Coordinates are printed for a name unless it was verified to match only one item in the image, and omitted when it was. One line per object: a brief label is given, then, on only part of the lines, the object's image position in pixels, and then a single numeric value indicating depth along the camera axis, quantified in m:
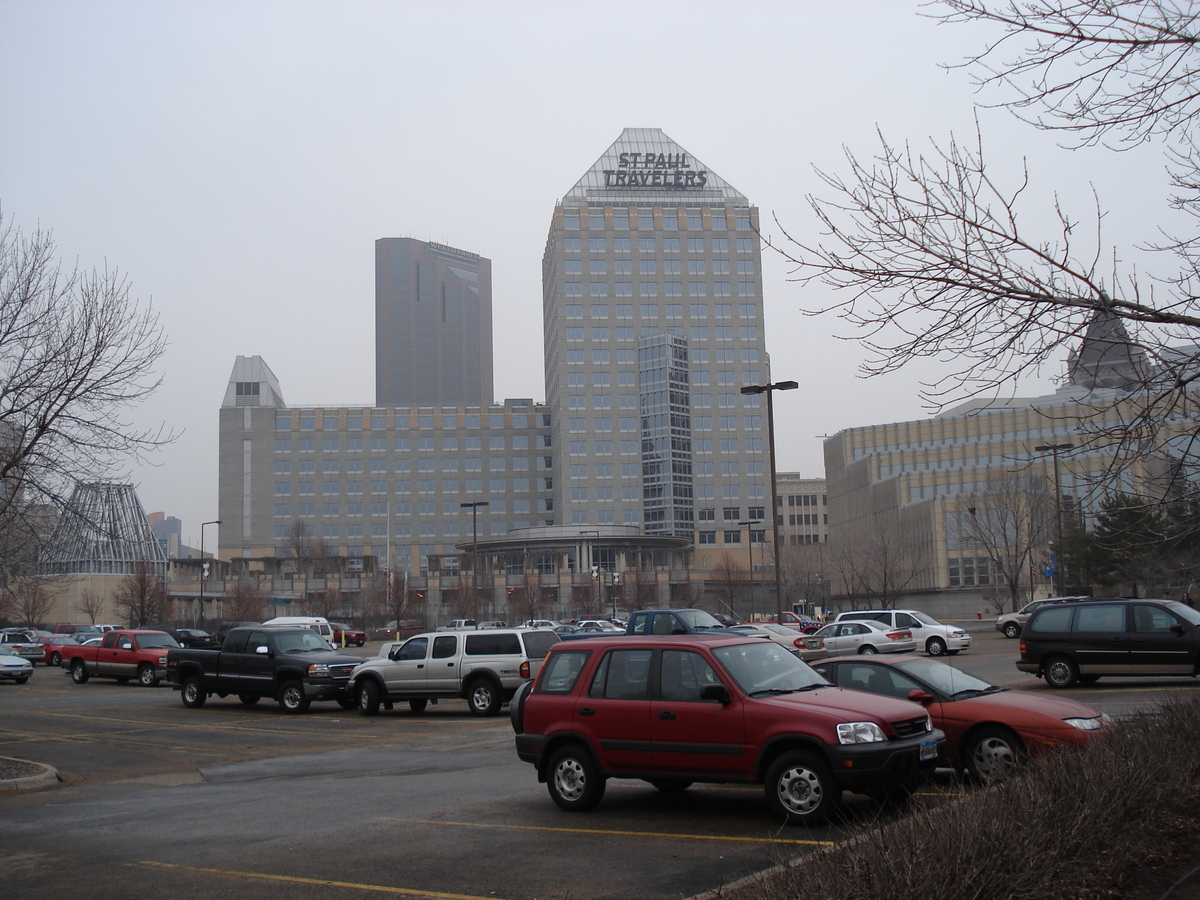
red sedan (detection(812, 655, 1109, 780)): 10.63
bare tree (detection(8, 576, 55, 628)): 73.04
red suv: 9.16
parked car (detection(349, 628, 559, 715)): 23.42
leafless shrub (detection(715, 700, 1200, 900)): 5.60
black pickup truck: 25.17
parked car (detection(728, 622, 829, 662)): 29.28
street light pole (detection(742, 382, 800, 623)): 31.41
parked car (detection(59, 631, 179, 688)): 34.66
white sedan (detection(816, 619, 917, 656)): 33.16
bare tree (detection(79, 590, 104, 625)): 92.06
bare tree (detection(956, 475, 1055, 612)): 59.50
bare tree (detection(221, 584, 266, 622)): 81.62
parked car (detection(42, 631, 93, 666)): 47.78
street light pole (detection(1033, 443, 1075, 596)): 51.22
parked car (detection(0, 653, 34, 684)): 37.19
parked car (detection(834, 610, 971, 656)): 35.53
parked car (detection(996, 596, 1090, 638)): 46.28
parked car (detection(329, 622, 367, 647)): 64.50
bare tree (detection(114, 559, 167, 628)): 68.62
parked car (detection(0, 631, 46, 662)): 50.01
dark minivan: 20.44
